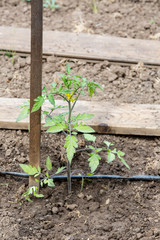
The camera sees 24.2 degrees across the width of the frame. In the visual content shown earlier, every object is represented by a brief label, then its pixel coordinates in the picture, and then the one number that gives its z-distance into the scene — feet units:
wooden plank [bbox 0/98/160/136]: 8.98
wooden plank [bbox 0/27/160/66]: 11.65
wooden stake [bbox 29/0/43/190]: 6.00
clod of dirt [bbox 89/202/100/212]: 7.52
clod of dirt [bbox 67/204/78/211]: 7.52
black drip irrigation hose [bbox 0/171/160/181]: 8.06
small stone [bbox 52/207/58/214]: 7.41
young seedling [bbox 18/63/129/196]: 6.24
